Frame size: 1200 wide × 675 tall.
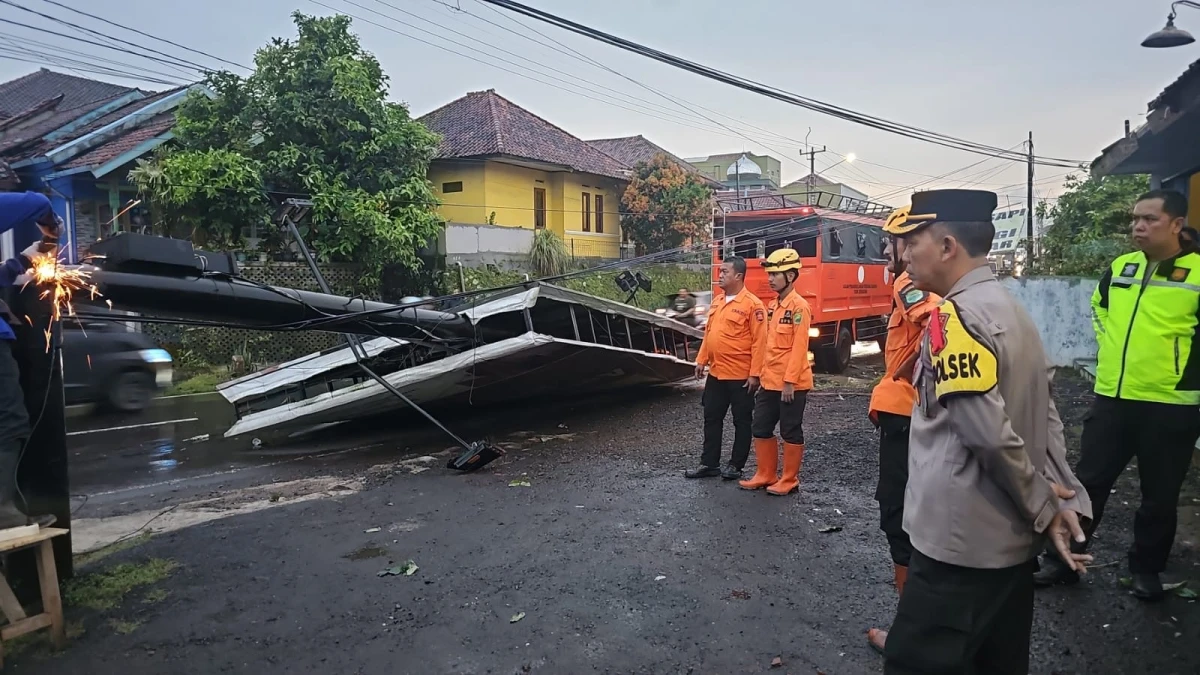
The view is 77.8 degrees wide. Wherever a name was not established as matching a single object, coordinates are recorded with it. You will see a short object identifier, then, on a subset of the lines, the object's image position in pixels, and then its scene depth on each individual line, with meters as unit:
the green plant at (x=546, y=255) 20.44
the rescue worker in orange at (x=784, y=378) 5.49
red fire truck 13.05
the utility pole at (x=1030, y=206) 29.54
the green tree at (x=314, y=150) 14.52
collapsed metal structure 4.30
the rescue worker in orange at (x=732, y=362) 6.11
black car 9.83
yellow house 22.30
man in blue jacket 3.44
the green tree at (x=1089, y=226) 11.14
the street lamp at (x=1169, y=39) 9.62
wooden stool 3.22
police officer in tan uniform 1.90
